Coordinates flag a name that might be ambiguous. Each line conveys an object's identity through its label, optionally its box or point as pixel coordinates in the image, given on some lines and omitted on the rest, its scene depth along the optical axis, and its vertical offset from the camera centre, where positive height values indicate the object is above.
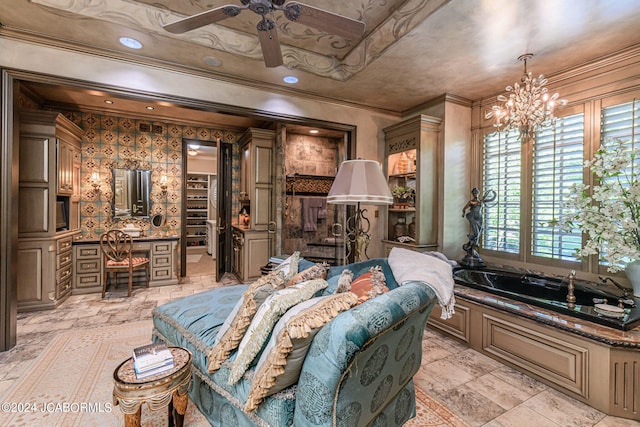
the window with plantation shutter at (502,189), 3.54 +0.29
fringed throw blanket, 1.59 -0.38
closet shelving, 8.00 +0.03
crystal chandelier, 2.70 +1.01
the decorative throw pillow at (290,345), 1.11 -0.55
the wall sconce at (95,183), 4.71 +0.43
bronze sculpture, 3.56 -0.18
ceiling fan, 1.75 +1.24
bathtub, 2.04 -0.76
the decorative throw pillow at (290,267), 2.15 -0.45
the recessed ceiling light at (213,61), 2.98 +1.60
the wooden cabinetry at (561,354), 1.84 -1.08
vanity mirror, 4.88 +0.29
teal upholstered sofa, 1.07 -0.77
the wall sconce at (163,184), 5.16 +0.45
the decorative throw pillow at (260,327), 1.34 -0.56
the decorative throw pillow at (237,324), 1.46 -0.61
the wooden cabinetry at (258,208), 4.88 +0.03
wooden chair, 4.19 -0.73
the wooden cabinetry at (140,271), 4.30 -0.88
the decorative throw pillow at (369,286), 1.58 -0.45
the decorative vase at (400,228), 4.34 -0.27
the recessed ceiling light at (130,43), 2.66 +1.60
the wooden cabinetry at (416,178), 3.82 +0.46
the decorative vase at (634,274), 2.36 -0.53
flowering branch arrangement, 2.25 -0.01
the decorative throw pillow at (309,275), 1.98 -0.47
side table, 1.27 -0.83
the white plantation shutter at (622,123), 2.62 +0.86
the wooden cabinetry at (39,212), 3.49 -0.05
